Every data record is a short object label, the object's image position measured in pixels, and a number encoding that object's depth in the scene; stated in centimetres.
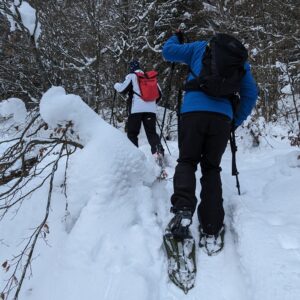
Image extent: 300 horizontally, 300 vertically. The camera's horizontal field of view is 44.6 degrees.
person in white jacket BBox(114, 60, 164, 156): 621
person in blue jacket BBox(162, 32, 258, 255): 334
